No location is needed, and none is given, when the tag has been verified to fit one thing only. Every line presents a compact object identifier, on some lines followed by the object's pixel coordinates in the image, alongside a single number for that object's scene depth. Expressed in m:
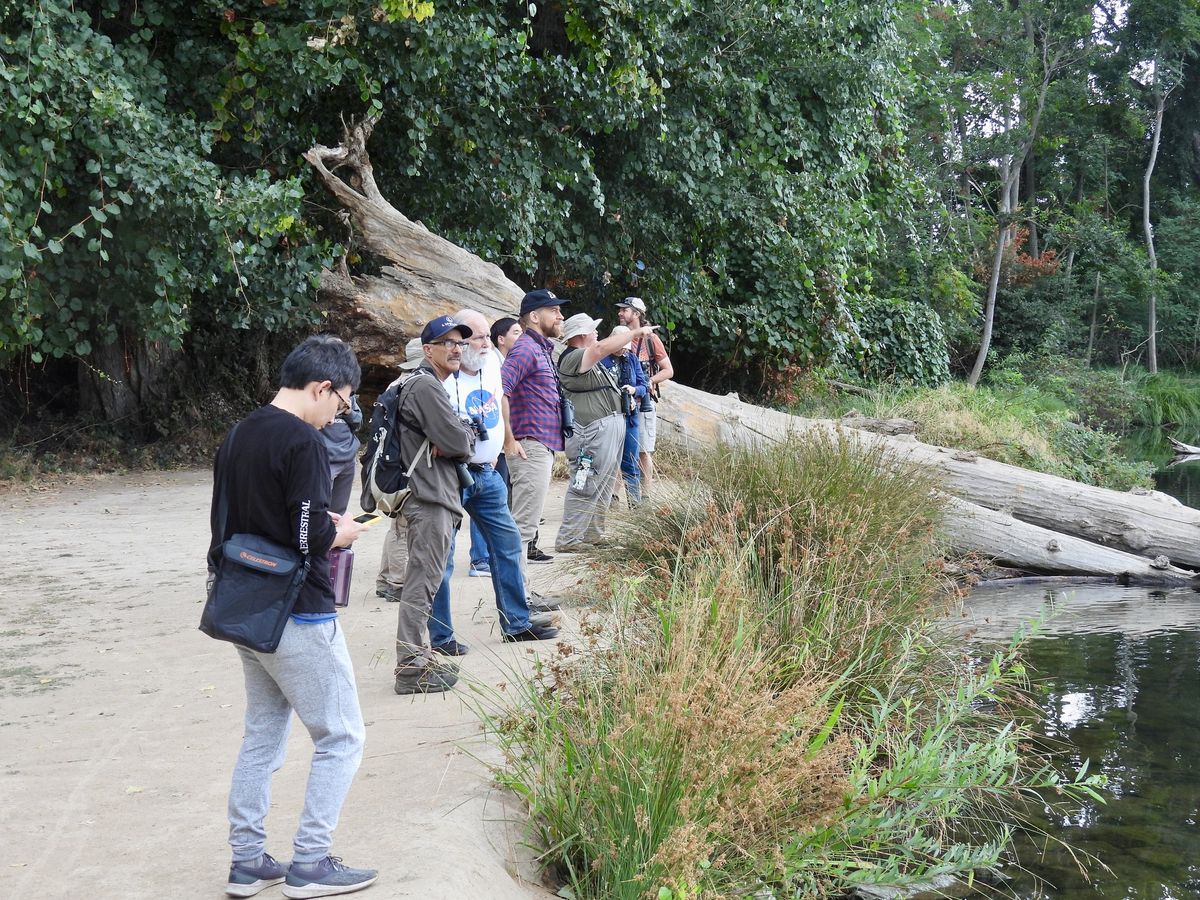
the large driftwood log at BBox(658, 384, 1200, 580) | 9.94
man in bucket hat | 8.23
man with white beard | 5.86
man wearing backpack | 5.38
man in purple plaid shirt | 7.78
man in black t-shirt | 3.33
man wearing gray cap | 9.66
